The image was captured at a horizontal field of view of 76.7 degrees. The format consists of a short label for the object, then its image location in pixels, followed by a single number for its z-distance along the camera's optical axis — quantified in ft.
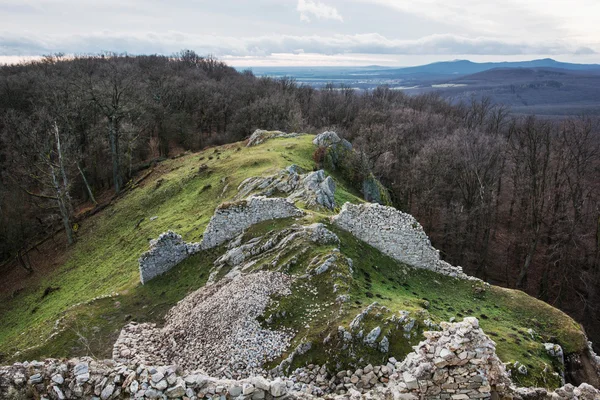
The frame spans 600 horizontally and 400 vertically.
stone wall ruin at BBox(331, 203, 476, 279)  73.00
